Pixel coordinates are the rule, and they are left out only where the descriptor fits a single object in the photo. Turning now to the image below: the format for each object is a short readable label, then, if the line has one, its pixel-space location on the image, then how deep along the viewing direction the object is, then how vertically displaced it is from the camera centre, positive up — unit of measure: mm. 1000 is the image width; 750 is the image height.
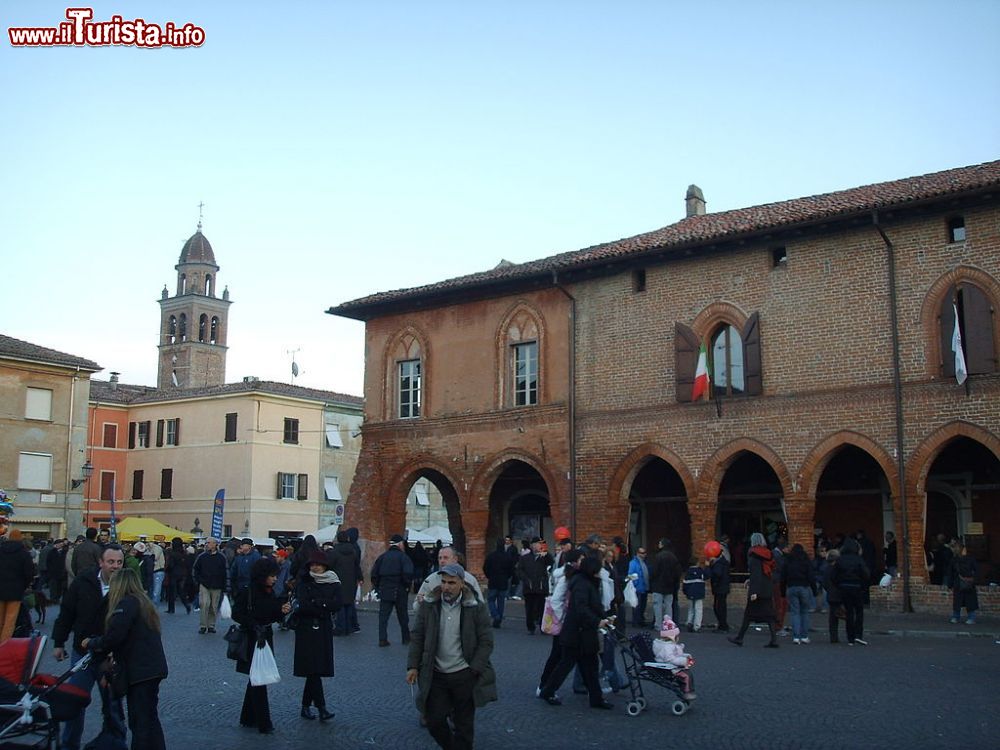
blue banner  32062 +22
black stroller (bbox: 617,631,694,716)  10086 -1496
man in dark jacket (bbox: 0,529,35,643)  12164 -731
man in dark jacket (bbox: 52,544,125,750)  8295 -725
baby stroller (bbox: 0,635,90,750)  7348 -1266
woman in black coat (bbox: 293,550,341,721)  9367 -975
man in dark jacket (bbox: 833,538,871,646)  15562 -1001
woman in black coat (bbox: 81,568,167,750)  7289 -957
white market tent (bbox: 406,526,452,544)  36531 -709
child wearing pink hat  10086 -1324
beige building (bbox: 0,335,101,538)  42781 +3184
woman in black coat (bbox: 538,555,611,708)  10305 -1101
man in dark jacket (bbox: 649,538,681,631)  17641 -1032
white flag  20547 +2932
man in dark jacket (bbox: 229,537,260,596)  17891 -789
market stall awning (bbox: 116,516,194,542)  33562 -477
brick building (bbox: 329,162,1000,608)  21375 +3022
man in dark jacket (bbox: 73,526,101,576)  16938 -632
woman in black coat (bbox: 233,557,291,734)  9148 -838
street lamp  39109 +1502
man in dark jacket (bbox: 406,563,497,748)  7105 -973
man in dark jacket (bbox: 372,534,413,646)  15688 -993
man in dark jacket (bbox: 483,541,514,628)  19500 -1123
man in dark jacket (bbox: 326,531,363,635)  16688 -767
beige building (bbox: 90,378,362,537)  50406 +2827
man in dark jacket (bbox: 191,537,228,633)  18312 -1109
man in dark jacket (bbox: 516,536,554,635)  17703 -1057
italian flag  24044 +2993
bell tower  88000 +15414
